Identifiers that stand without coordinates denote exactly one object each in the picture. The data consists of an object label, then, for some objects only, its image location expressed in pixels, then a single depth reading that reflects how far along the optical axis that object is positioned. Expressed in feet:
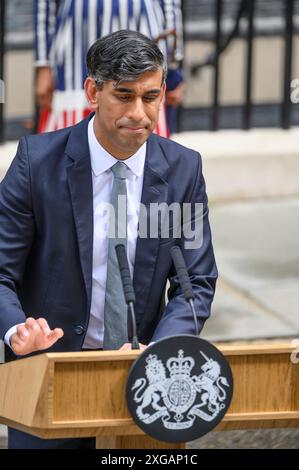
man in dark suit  24.63
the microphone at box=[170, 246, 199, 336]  22.45
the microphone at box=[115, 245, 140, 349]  21.65
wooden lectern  20.29
